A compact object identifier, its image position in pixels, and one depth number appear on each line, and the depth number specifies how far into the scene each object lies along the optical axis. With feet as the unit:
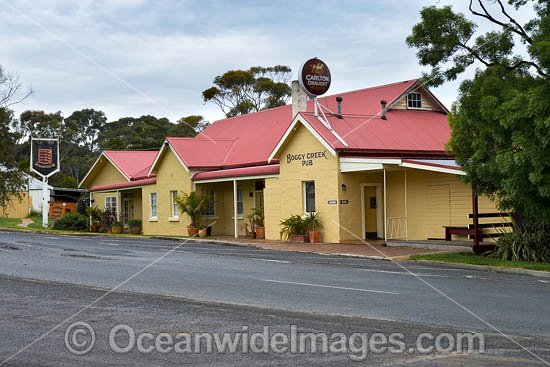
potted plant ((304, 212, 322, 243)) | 81.35
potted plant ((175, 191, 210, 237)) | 100.68
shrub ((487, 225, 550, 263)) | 56.10
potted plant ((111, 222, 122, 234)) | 126.52
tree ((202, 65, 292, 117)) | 192.54
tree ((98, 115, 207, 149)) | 214.48
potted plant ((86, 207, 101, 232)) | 129.90
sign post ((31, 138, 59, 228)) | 145.18
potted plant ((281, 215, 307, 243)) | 82.69
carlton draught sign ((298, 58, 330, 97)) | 91.09
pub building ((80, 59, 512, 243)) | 77.87
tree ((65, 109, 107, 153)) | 265.34
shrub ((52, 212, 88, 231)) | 134.21
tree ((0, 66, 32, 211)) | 154.30
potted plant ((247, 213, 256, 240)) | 95.25
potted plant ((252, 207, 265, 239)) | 94.32
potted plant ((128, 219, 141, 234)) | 122.72
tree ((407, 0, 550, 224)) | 50.16
